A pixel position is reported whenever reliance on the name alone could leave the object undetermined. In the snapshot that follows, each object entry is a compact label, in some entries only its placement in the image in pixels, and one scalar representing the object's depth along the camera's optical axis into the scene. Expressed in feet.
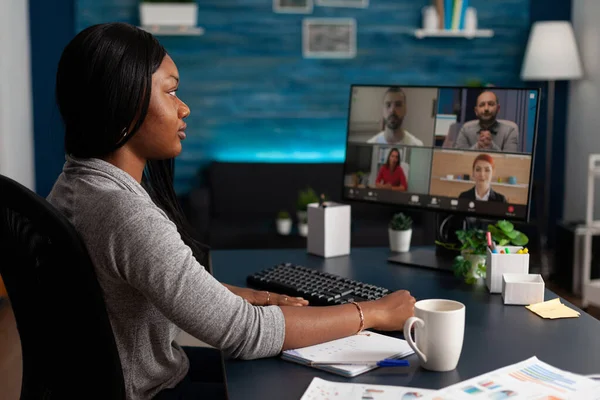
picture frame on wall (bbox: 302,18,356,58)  16.75
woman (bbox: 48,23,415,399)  4.07
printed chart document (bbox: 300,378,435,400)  3.70
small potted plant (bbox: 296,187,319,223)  13.98
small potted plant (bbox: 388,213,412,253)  7.33
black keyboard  5.30
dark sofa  15.75
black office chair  3.85
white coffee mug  4.01
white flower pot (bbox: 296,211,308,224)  14.24
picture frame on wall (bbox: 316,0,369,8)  16.70
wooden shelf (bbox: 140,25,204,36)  15.97
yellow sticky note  5.03
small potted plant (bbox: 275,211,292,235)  14.61
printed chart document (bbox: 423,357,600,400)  3.68
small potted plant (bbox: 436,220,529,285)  5.97
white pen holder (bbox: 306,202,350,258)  7.12
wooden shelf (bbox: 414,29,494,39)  16.61
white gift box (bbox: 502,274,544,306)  5.30
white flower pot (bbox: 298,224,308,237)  14.39
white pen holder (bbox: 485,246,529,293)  5.62
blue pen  4.13
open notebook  4.09
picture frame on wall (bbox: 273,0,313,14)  16.58
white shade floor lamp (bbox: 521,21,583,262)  16.10
